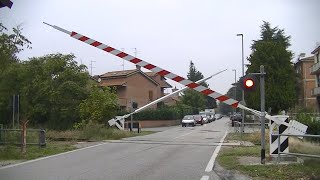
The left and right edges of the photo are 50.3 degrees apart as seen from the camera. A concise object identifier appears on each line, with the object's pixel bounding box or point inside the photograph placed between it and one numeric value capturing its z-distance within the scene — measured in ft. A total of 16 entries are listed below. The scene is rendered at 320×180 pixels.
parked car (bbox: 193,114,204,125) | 160.73
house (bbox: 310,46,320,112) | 155.61
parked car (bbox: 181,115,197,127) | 148.16
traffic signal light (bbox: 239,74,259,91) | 31.89
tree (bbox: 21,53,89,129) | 87.36
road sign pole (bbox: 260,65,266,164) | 31.43
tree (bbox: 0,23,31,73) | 52.57
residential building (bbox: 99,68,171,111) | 166.32
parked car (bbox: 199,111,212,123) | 179.98
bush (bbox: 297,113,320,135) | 62.12
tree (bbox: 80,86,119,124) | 76.74
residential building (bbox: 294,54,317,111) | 193.14
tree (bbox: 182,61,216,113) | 259.30
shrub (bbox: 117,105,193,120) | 143.94
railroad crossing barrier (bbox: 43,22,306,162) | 29.69
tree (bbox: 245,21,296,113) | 134.43
